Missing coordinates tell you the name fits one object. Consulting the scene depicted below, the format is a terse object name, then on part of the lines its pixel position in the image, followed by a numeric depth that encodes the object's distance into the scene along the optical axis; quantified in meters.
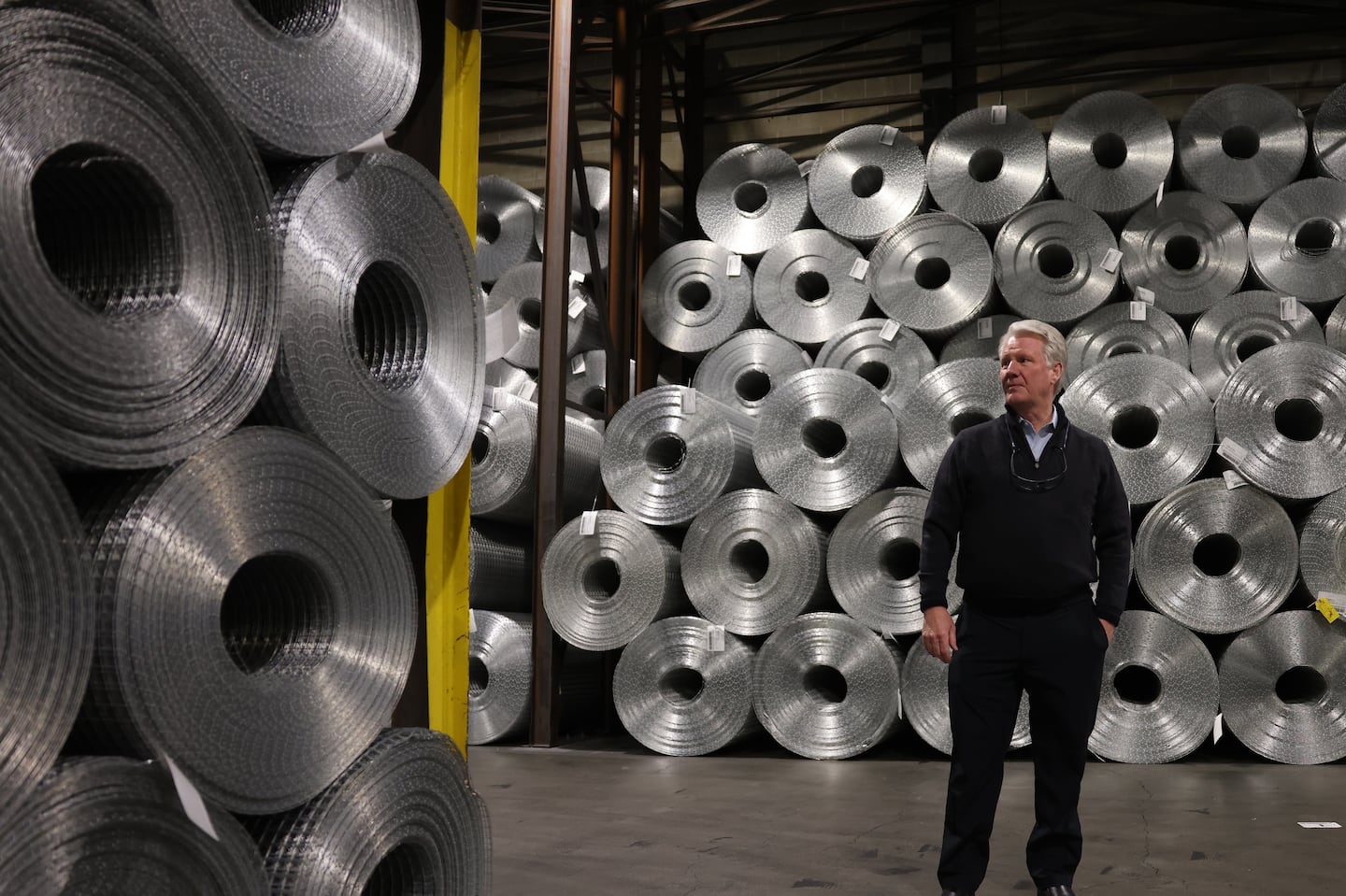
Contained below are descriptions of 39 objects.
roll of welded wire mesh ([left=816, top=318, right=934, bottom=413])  7.05
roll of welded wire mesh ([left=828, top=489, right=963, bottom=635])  6.07
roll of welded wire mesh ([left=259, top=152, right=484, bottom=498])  1.96
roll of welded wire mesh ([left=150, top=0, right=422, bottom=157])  1.77
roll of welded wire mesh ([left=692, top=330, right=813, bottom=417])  7.66
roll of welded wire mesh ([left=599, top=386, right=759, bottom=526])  6.37
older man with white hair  2.92
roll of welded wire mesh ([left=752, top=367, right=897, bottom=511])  6.23
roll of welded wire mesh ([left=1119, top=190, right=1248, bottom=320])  6.83
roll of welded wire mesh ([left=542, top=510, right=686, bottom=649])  6.26
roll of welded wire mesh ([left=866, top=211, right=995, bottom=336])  6.95
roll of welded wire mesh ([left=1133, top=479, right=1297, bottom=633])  5.77
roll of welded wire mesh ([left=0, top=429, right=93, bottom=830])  1.33
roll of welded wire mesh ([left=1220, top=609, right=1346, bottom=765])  5.65
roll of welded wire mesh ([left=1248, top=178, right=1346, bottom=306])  6.61
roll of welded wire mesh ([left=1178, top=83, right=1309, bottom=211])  6.91
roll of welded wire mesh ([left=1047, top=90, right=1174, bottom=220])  6.98
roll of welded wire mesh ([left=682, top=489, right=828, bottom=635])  6.21
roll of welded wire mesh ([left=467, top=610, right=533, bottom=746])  6.52
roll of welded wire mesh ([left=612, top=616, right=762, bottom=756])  6.15
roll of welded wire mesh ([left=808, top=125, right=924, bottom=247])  7.42
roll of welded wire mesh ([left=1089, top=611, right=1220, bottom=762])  5.74
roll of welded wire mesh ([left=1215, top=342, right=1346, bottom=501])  5.78
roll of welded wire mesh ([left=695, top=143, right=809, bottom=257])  7.94
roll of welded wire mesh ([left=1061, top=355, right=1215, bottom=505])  5.92
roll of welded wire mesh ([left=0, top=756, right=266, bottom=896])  1.36
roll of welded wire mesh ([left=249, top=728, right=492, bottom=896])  1.85
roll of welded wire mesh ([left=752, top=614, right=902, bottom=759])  5.97
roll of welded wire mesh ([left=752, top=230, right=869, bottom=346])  7.50
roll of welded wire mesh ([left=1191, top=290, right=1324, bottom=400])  6.60
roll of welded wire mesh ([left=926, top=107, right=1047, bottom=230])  7.12
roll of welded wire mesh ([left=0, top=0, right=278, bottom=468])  1.41
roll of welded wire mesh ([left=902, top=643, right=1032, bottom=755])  5.88
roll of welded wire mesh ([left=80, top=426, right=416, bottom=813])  1.56
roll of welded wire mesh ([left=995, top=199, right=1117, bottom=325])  6.79
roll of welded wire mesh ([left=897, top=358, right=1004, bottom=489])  6.12
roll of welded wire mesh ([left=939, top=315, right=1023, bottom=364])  6.93
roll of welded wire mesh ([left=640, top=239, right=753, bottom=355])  7.86
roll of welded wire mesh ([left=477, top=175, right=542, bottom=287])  8.55
